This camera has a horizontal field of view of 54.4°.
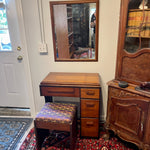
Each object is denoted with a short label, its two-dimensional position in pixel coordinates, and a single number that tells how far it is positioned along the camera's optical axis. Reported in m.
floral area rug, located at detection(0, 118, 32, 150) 1.79
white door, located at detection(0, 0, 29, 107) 2.00
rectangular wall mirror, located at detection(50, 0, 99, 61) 1.71
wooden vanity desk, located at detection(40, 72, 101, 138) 1.61
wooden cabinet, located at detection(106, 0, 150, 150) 1.39
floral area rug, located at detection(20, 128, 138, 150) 1.72
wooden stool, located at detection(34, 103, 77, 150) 1.50
